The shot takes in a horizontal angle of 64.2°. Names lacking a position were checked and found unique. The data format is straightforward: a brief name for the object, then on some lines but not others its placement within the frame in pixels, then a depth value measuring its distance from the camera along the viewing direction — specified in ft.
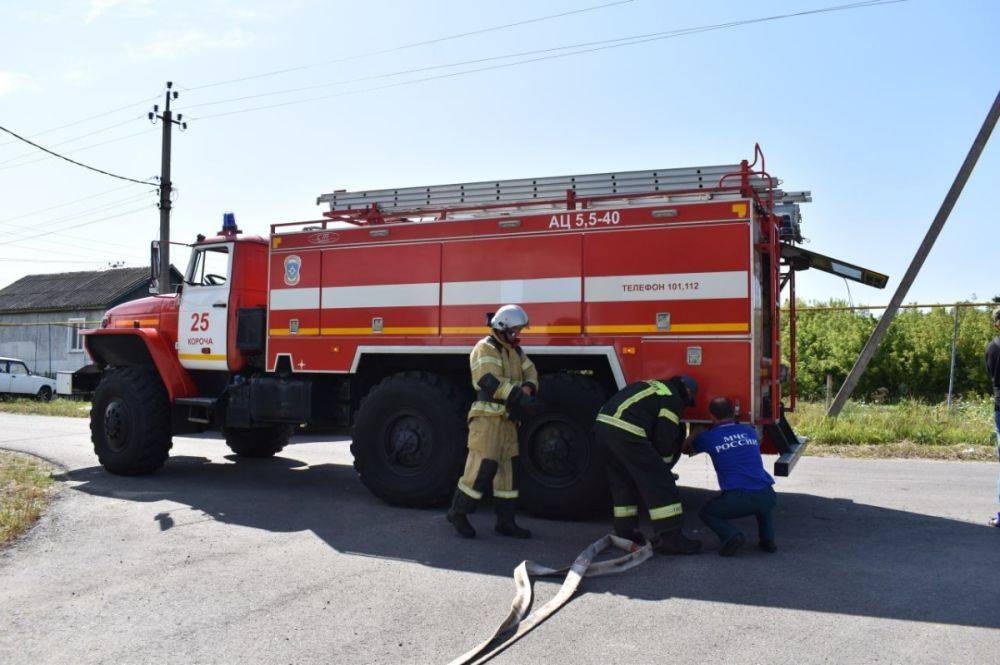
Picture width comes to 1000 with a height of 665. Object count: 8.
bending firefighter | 18.54
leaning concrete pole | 39.17
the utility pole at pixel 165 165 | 69.82
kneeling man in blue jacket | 18.48
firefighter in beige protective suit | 20.02
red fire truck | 21.24
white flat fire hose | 12.83
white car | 79.61
